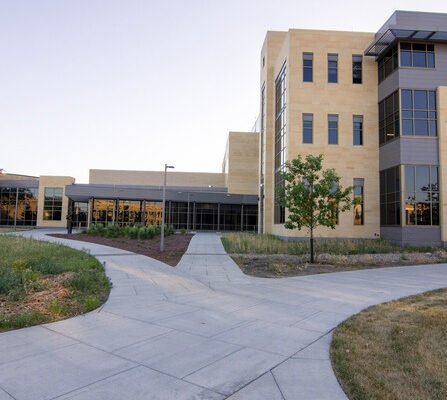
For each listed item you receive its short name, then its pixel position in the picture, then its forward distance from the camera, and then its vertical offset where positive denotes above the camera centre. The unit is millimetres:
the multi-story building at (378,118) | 25172 +7983
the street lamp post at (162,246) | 20394 -1384
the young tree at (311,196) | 16641 +1245
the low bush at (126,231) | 29322 -923
